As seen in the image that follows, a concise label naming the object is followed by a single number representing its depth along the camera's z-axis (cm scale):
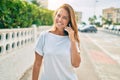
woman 131
